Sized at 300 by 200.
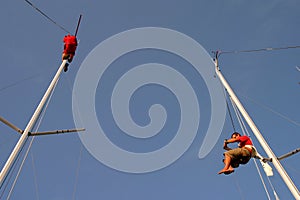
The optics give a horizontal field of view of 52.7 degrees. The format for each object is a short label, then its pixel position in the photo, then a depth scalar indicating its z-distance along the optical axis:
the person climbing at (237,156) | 8.50
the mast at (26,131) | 7.11
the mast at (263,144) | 6.81
